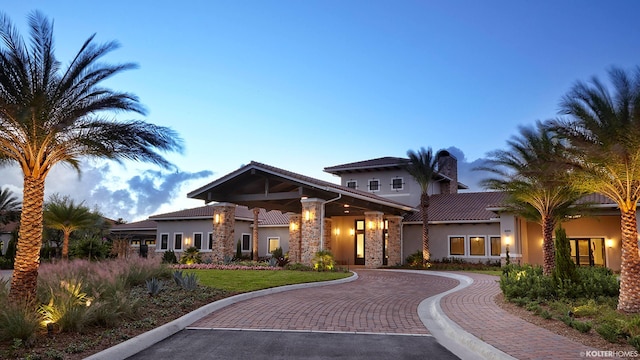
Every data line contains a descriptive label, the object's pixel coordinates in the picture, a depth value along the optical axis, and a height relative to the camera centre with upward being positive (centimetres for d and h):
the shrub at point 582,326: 748 -159
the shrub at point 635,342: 596 -149
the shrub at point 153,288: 1078 -135
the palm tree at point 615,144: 903 +184
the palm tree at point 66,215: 2661 +100
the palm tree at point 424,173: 2718 +365
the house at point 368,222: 2350 +69
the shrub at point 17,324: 651 -136
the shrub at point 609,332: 685 -155
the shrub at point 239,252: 2917 -131
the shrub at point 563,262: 1095 -74
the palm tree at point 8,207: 3534 +197
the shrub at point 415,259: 2733 -172
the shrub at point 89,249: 2812 -109
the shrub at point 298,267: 2139 -168
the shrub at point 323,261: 2116 -138
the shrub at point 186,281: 1169 -131
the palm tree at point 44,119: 840 +230
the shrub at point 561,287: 1063 -135
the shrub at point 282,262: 2361 -158
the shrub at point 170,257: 2670 -152
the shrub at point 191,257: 2492 -141
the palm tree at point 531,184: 1566 +182
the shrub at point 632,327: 676 -146
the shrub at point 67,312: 723 -133
